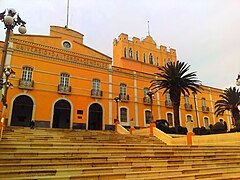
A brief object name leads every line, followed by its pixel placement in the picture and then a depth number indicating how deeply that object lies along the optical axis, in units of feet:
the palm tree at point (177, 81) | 67.82
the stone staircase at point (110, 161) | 17.79
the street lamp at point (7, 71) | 37.11
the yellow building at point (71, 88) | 63.26
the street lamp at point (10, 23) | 26.23
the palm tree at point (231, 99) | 89.99
